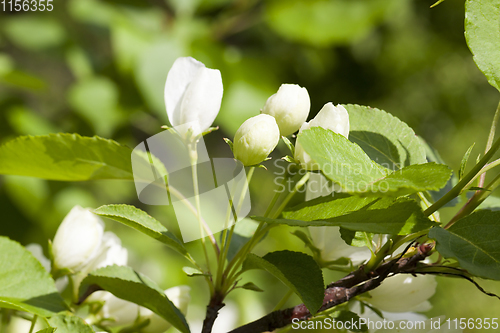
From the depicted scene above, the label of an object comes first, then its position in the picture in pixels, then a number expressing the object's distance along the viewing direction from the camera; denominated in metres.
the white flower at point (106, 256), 0.59
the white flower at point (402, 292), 0.57
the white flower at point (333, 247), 0.57
